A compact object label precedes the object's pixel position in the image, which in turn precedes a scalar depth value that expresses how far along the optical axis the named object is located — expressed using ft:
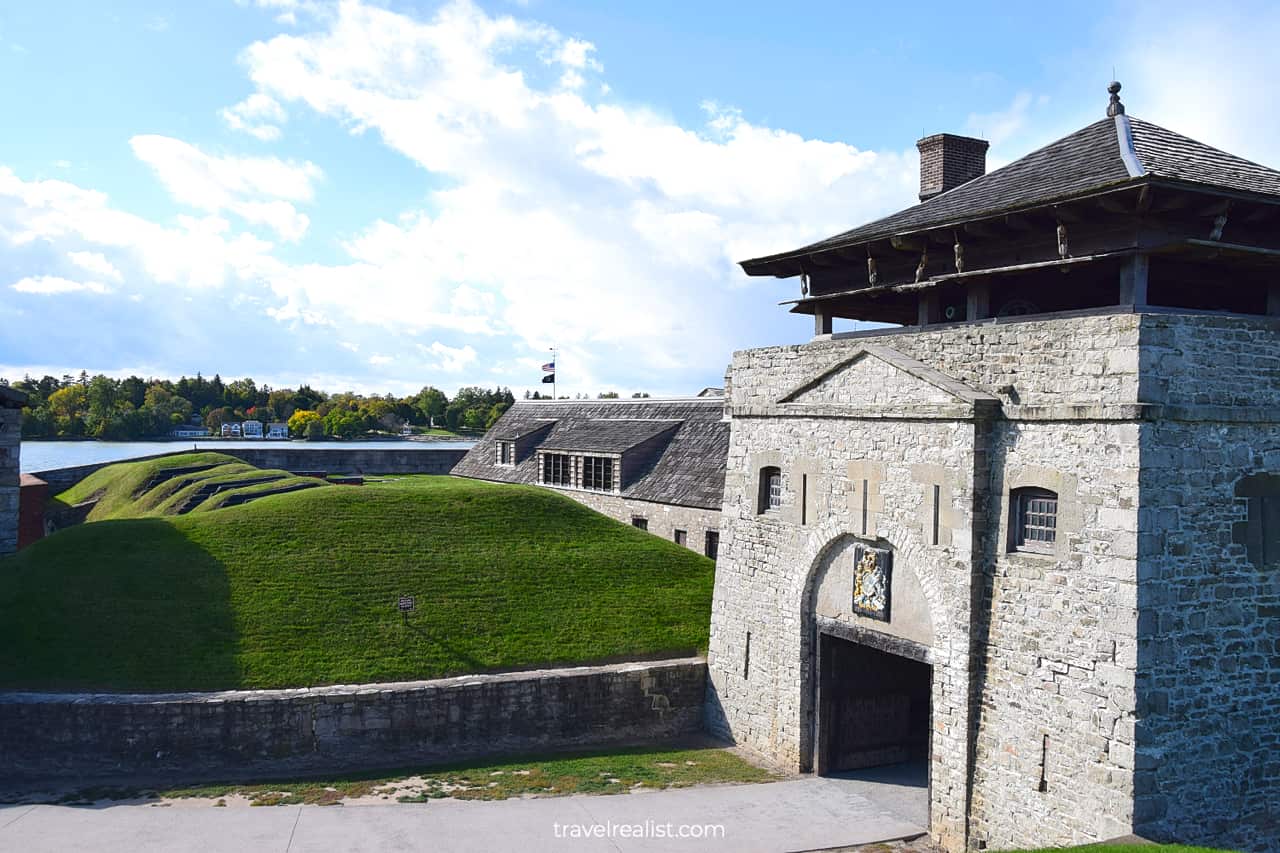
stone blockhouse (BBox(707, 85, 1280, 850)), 38.83
